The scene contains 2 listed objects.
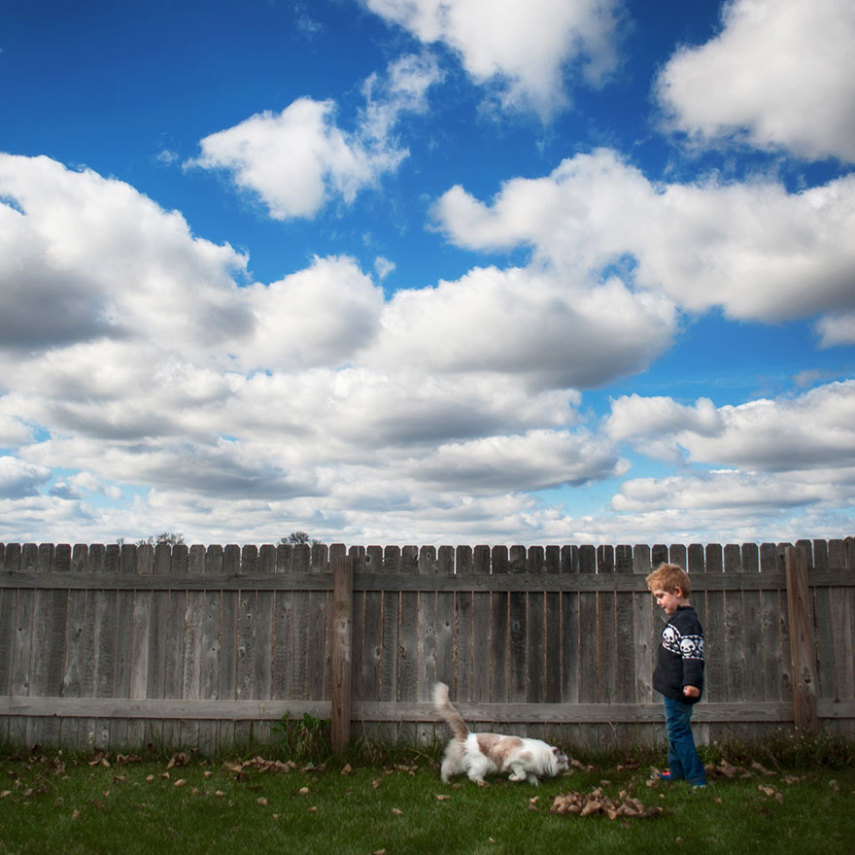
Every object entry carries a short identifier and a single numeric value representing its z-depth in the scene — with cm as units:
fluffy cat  736
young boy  708
